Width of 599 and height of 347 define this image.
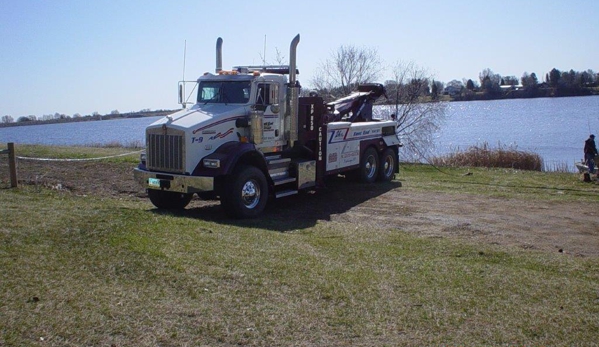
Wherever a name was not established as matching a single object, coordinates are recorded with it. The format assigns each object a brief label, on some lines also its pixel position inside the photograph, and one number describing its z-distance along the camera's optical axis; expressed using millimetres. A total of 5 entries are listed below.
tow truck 11516
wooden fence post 13483
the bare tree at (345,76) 32656
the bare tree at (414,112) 32062
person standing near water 17875
